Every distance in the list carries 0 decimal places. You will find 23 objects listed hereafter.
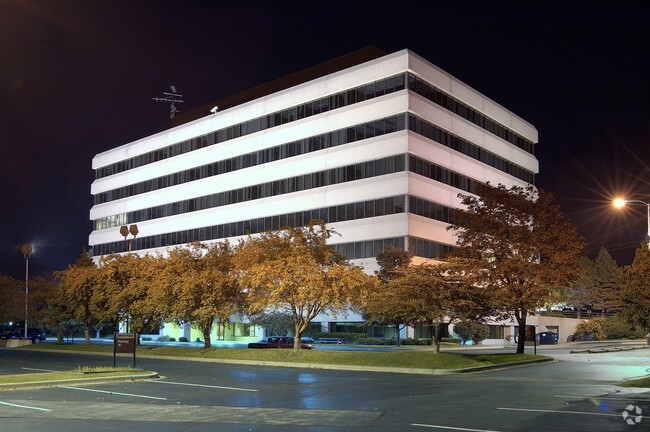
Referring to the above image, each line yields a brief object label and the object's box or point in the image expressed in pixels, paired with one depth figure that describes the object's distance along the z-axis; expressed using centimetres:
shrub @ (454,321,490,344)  6253
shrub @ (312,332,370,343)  6275
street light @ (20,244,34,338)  6206
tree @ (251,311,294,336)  6169
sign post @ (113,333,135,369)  2881
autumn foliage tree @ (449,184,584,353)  3922
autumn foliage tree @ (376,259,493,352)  3366
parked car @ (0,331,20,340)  7585
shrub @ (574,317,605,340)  7706
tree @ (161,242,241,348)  4172
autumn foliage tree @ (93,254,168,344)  4525
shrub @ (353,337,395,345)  5911
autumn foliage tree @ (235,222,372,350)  3628
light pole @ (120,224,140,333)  5376
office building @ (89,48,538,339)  6191
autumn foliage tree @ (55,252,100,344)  5178
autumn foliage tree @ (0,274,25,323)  6544
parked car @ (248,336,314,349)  4934
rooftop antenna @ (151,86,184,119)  10744
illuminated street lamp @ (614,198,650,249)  3247
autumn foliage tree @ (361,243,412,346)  3491
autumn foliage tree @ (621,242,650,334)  4606
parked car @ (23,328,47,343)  7091
